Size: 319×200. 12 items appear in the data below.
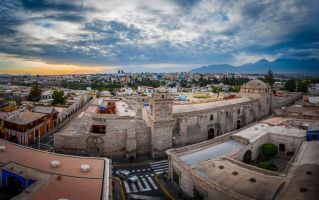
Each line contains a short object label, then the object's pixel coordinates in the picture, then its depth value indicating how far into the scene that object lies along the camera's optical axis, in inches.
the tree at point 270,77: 3472.2
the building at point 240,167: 665.0
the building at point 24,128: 1389.0
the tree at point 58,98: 2455.7
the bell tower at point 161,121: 1184.8
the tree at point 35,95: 2787.9
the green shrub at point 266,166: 916.0
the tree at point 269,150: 1151.0
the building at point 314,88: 3780.8
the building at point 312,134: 1164.6
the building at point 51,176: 602.9
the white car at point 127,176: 948.6
